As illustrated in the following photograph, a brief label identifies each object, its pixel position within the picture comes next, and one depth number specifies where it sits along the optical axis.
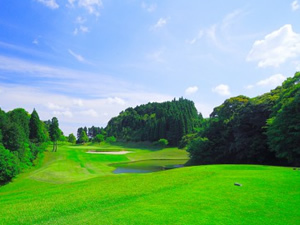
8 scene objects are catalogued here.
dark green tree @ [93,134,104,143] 118.12
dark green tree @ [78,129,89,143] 143.00
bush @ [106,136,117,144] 122.47
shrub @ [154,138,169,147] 91.89
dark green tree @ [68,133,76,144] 138.00
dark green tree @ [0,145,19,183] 28.73
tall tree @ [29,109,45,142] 55.66
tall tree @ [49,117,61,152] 65.50
